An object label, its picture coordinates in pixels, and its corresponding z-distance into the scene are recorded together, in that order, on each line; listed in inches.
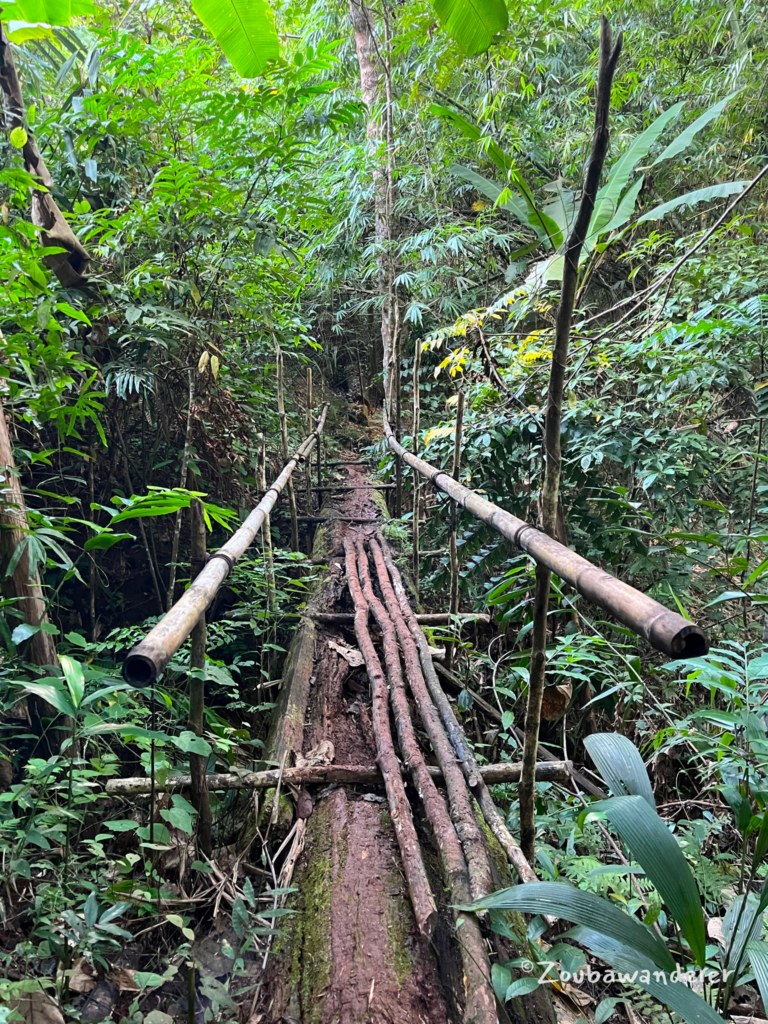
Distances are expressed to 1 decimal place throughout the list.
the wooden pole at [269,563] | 110.4
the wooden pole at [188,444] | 104.1
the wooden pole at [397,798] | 51.9
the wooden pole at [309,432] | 194.4
